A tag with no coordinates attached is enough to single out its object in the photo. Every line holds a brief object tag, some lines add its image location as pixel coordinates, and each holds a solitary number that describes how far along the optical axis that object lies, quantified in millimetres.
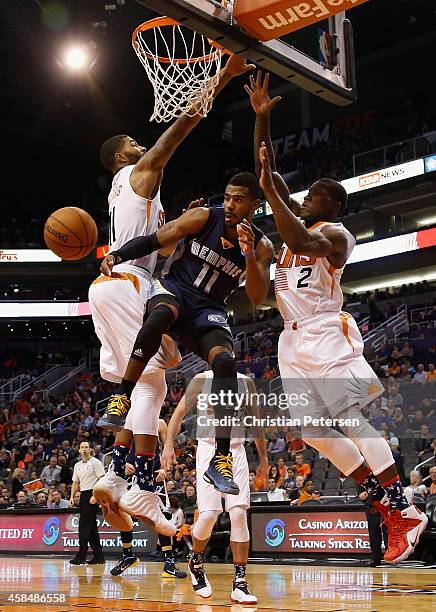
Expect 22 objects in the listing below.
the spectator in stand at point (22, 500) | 15486
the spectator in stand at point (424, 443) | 12961
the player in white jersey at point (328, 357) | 5074
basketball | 6398
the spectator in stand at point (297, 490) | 12056
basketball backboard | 5398
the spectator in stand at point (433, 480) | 10367
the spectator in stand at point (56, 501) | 14742
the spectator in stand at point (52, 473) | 17211
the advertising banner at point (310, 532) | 10227
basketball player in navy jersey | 5156
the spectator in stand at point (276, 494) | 11938
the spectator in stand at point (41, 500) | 15354
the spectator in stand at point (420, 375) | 15781
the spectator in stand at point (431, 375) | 15365
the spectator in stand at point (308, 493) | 11695
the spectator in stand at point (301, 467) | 12665
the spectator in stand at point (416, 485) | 10484
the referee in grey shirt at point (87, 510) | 10898
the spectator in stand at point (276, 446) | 14805
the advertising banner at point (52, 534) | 12641
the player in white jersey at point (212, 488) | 5965
